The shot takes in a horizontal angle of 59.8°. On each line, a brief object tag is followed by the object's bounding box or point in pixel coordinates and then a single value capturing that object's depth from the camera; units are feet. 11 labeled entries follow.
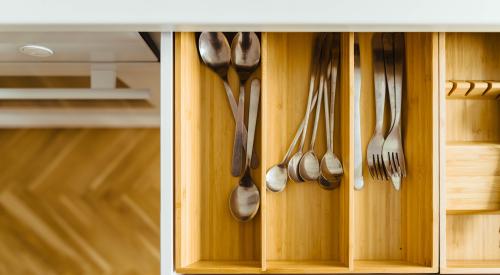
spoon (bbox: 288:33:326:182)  3.29
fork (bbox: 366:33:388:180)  3.22
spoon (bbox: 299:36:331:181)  3.26
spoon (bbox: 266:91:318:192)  3.27
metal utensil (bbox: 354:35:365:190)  3.22
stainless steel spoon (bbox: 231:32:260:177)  3.13
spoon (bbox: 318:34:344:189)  3.19
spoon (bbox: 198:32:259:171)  3.07
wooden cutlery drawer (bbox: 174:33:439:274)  3.00
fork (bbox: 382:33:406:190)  3.17
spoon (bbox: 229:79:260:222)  3.20
